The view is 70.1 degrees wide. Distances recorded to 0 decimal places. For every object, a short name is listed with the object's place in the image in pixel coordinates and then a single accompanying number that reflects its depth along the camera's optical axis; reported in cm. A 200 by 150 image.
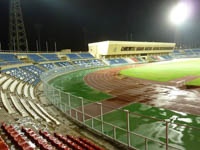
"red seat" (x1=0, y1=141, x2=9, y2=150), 344
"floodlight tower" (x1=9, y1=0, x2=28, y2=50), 3716
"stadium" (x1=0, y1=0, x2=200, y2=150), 572
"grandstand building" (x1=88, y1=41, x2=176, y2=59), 5100
